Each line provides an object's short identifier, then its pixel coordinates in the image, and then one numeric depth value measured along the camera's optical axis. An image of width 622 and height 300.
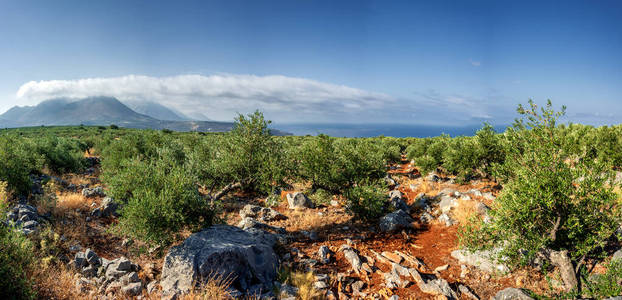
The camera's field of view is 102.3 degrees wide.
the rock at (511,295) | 8.58
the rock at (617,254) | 9.15
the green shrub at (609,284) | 7.14
